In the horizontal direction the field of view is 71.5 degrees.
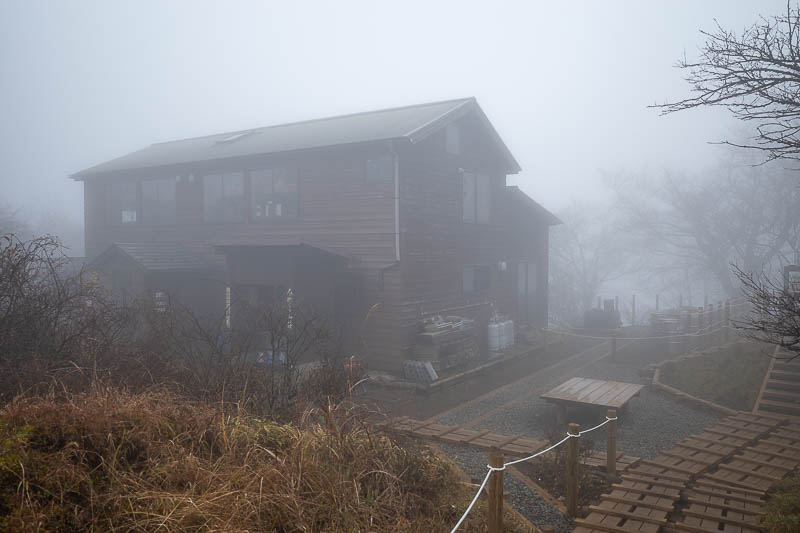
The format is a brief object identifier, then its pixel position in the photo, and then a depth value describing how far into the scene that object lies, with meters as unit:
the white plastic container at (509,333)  18.52
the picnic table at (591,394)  9.75
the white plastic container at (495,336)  17.89
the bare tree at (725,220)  32.41
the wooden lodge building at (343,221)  14.70
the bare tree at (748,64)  5.65
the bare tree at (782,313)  5.14
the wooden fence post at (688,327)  16.97
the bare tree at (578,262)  38.94
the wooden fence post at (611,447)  7.13
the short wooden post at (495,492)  4.42
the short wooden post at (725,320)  17.23
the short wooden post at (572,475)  6.11
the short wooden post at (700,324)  17.30
